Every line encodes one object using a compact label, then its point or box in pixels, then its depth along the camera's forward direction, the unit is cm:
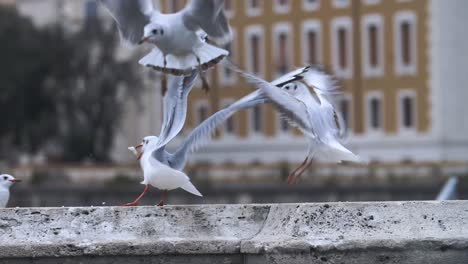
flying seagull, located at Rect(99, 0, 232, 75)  2030
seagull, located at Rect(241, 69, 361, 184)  1864
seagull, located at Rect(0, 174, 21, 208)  1992
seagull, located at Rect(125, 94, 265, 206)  1761
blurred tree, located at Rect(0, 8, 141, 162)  13587
